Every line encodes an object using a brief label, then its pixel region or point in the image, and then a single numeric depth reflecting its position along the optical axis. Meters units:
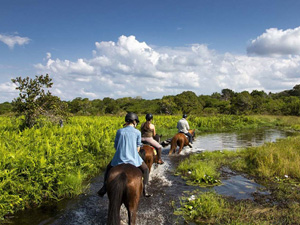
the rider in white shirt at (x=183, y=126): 13.73
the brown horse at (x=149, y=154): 8.16
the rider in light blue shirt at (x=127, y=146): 4.87
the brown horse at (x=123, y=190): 4.14
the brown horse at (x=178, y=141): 13.11
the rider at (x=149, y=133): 9.41
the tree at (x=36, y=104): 12.30
